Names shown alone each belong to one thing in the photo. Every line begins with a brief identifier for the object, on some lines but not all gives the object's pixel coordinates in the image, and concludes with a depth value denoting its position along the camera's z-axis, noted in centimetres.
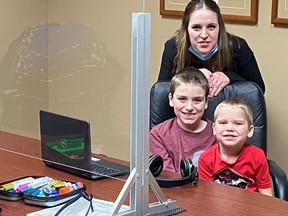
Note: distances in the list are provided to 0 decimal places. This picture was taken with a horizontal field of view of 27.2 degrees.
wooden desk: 161
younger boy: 230
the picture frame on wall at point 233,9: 320
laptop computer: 166
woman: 276
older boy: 247
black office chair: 271
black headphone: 183
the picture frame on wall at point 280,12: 308
